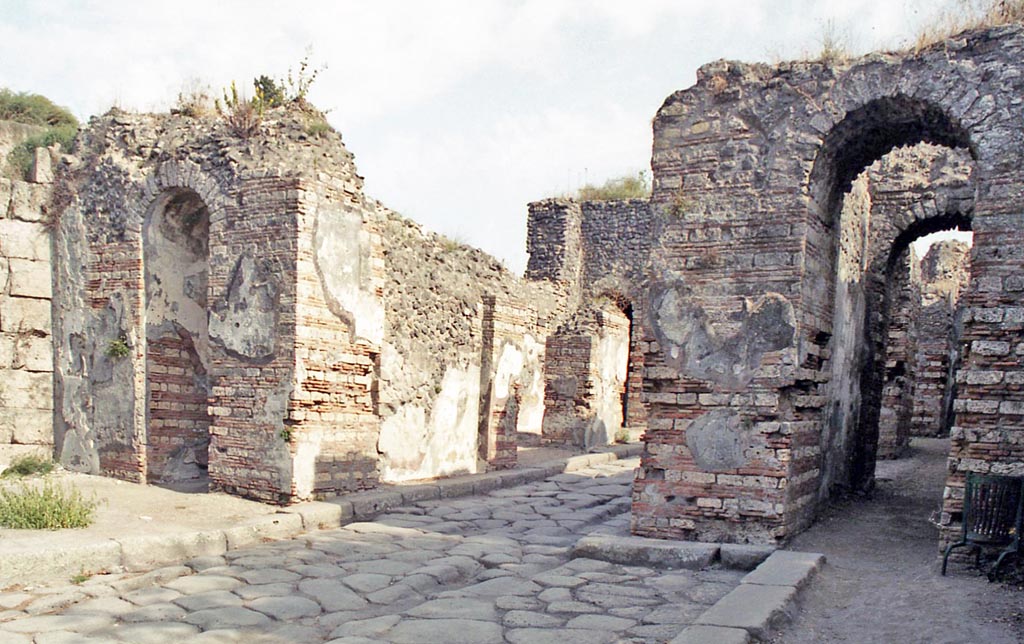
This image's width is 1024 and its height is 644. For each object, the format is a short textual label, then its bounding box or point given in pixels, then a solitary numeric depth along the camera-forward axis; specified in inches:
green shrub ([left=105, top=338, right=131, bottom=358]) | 332.5
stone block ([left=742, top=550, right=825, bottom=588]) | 194.9
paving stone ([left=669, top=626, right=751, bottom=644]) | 151.8
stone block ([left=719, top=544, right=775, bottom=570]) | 226.8
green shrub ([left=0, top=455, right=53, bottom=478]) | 337.8
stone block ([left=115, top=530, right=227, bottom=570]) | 229.8
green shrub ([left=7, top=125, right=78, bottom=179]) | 370.4
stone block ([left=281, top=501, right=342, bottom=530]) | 281.9
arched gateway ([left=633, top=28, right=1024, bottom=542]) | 237.5
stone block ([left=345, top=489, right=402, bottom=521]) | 304.5
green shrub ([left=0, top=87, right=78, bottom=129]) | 411.3
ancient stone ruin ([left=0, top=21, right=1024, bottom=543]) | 238.4
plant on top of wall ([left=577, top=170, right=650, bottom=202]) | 860.0
